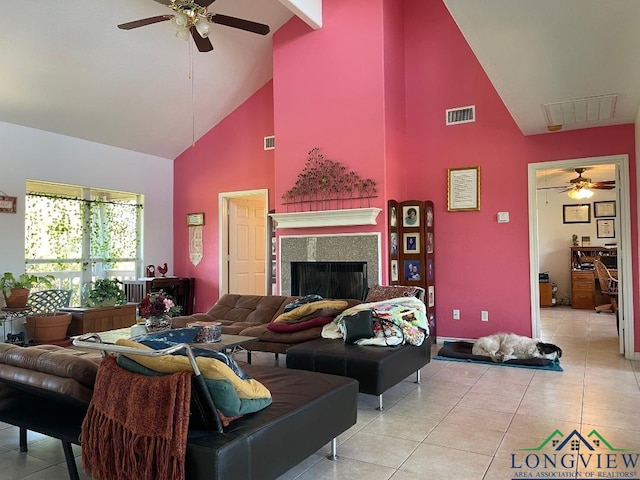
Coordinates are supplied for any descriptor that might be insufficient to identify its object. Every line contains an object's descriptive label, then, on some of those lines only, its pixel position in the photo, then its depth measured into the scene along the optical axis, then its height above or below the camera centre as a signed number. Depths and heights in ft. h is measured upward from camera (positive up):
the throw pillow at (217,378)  5.92 -1.63
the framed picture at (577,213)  31.04 +2.09
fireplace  18.11 -0.25
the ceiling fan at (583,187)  25.63 +3.18
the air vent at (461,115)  18.72 +5.26
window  20.35 +0.79
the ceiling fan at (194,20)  12.75 +6.54
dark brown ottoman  10.52 -2.69
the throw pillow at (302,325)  13.58 -2.22
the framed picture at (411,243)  18.52 +0.15
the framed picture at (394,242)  18.26 +0.19
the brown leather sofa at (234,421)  5.76 -2.44
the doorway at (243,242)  24.75 +0.37
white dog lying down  15.35 -3.42
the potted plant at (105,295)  17.76 -1.68
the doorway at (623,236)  15.80 +0.27
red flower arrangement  11.98 -1.43
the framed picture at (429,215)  18.74 +1.27
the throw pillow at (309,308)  13.98 -1.81
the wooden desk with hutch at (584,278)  29.04 -2.07
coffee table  11.25 -2.29
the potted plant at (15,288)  17.44 -1.38
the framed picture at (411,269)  18.47 -0.90
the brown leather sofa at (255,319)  13.35 -2.30
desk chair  25.41 -1.92
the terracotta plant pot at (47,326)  16.85 -2.71
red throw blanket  5.57 -2.20
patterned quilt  11.86 -1.98
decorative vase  12.09 -1.91
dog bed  14.87 -3.77
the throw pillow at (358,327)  11.90 -2.03
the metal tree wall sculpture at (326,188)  18.40 +2.41
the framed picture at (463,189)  18.57 +2.28
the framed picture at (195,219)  25.35 +1.64
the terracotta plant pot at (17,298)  17.40 -1.74
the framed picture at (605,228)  30.35 +1.05
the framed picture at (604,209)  30.17 +2.29
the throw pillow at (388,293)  14.03 -1.38
